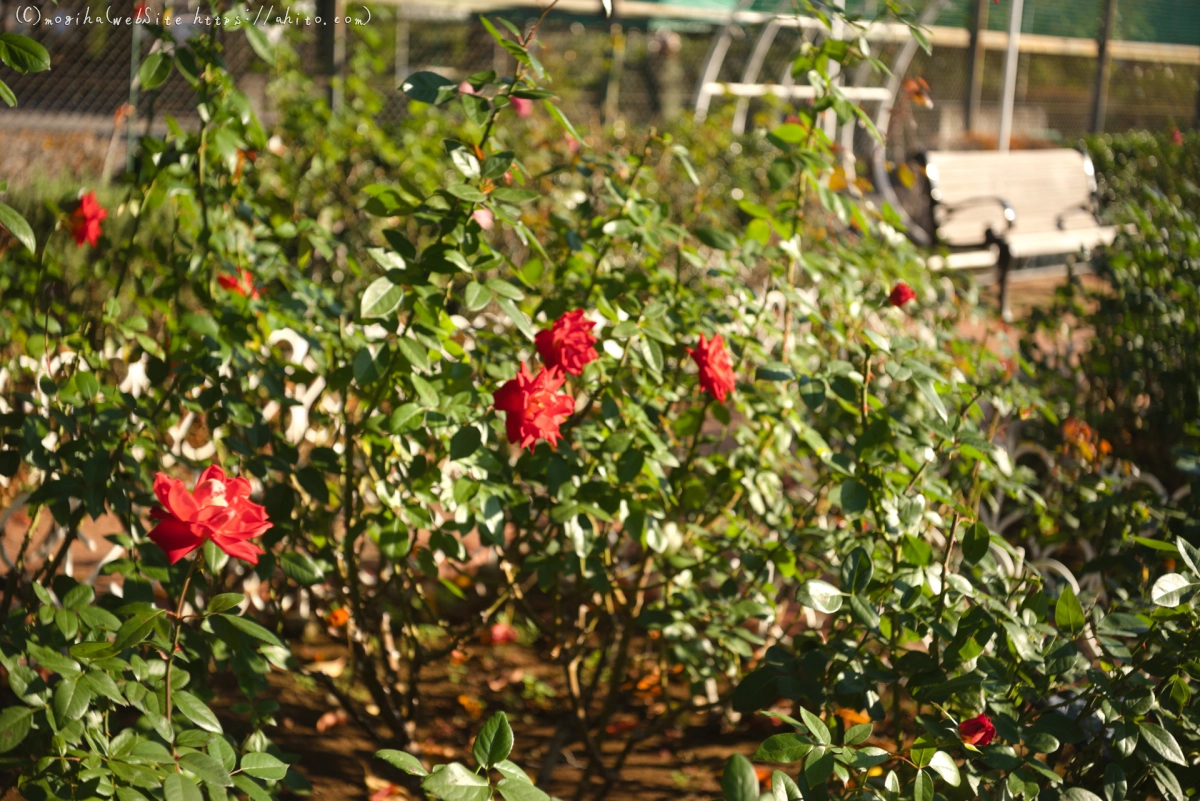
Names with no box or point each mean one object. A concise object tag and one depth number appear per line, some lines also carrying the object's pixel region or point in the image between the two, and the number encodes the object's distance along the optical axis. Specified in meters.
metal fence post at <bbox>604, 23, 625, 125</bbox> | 7.50
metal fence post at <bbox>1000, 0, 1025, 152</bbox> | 9.02
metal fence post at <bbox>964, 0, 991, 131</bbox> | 9.83
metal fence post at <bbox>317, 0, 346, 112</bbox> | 5.72
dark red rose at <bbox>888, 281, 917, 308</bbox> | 2.14
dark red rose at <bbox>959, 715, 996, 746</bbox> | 1.26
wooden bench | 7.62
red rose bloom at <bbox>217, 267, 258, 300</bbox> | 2.17
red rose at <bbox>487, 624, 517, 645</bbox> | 3.05
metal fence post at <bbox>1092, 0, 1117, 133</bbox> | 10.82
